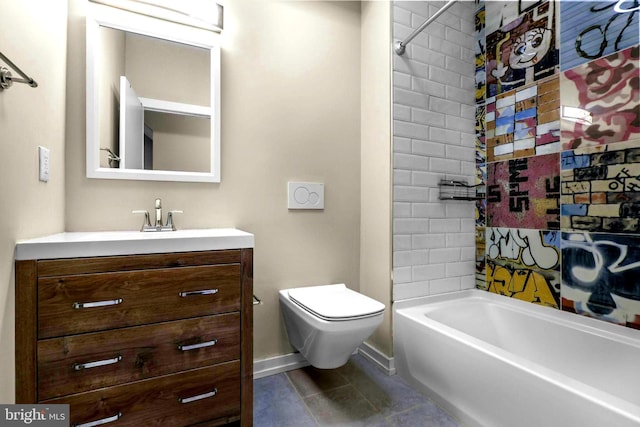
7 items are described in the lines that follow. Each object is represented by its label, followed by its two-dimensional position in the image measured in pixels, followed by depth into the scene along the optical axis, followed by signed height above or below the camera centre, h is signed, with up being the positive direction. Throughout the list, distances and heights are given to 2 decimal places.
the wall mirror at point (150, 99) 1.51 +0.60
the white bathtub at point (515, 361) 1.06 -0.66
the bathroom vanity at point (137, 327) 1.04 -0.42
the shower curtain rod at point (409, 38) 1.67 +1.05
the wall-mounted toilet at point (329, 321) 1.42 -0.51
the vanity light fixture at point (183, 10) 1.58 +1.08
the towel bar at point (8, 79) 0.90 +0.40
